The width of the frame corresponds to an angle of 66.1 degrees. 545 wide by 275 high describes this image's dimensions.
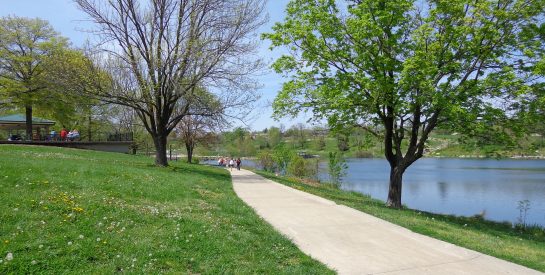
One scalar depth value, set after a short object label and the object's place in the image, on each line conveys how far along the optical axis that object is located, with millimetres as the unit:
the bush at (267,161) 52172
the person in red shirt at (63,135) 38119
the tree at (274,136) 129000
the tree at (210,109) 20656
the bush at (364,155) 110875
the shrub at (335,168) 31538
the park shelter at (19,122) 39028
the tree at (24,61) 35750
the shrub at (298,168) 39500
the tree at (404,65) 13672
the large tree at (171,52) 20062
